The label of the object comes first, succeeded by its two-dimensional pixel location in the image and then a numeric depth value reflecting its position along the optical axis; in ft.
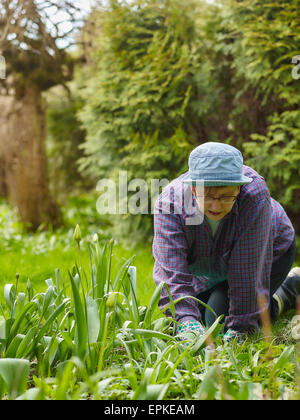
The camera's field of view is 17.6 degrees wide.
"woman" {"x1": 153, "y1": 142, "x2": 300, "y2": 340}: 10.43
